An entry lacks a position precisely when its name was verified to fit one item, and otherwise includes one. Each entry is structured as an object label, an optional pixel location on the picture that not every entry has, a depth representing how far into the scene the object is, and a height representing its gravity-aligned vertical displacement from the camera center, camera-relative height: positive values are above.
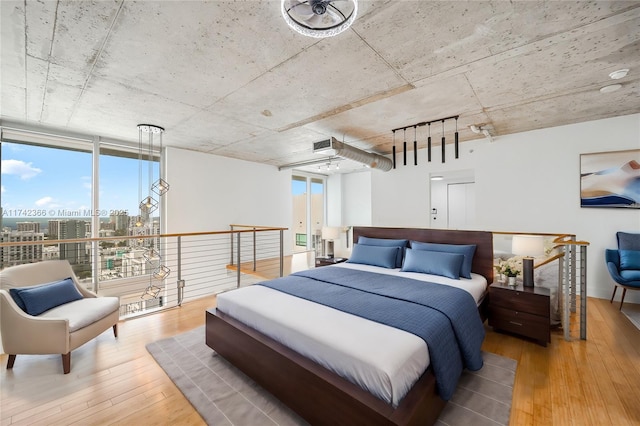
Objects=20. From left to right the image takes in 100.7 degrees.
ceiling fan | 1.49 +1.15
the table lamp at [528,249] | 2.94 -0.44
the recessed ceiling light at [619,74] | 2.46 +1.30
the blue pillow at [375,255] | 3.62 -0.62
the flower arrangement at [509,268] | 3.01 -0.67
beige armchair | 2.17 -0.93
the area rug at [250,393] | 1.75 -1.36
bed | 1.40 -1.05
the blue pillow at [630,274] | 3.25 -0.80
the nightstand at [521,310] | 2.62 -1.03
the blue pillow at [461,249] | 3.11 -0.48
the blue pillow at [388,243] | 3.70 -0.47
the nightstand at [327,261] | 4.56 -0.85
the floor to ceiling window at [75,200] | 3.74 +0.20
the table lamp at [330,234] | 5.10 -0.43
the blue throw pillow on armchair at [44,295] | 2.29 -0.76
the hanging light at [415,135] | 4.09 +1.27
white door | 6.00 +0.15
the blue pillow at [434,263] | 3.05 -0.62
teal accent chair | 3.27 -0.67
